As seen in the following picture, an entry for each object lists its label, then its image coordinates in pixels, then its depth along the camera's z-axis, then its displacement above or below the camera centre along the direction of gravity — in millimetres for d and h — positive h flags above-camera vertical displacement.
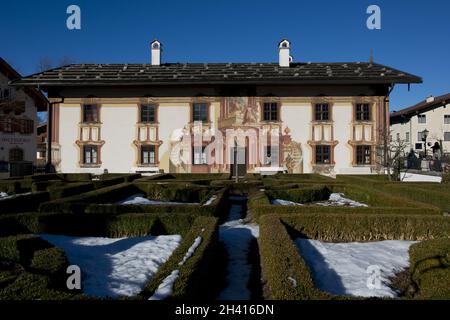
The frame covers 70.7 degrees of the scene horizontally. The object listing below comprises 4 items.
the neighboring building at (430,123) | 42375 +4973
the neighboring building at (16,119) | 26547 +3572
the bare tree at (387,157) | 18953 +188
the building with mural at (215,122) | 22047 +2624
